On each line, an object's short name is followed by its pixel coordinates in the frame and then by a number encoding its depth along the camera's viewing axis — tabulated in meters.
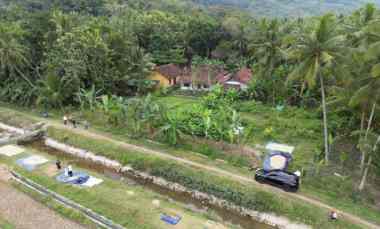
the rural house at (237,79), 38.23
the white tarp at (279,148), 22.70
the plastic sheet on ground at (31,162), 21.28
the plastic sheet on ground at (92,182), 18.94
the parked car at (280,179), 17.84
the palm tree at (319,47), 17.98
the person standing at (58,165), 20.98
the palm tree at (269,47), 30.70
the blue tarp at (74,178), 19.19
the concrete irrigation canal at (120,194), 15.92
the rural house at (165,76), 40.00
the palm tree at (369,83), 14.93
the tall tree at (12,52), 31.28
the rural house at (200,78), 39.88
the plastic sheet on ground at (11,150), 23.43
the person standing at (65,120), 27.74
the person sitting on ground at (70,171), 19.83
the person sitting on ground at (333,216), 15.42
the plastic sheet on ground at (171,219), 15.45
